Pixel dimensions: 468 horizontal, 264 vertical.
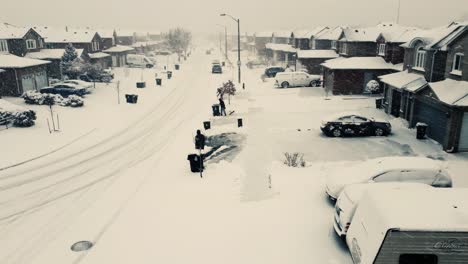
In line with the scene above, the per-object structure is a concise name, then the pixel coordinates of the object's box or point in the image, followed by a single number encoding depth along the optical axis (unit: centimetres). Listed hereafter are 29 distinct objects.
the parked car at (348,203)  998
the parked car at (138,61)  6450
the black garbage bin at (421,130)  2017
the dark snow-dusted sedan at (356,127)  2083
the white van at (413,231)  749
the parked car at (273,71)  4841
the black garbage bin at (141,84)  4106
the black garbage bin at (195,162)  1541
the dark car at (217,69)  5434
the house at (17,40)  3809
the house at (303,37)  5233
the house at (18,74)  3262
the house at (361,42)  3806
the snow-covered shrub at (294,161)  1627
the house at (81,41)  5338
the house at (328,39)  4531
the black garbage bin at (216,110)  2639
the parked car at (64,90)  3375
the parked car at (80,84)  3513
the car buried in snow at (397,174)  1219
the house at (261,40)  8418
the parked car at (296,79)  3911
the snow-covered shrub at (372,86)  3173
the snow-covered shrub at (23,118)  2331
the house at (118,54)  6106
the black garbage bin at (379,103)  2822
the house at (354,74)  3344
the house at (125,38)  8638
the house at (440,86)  1795
